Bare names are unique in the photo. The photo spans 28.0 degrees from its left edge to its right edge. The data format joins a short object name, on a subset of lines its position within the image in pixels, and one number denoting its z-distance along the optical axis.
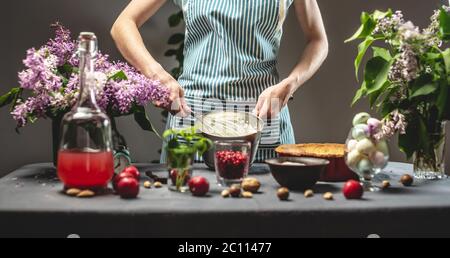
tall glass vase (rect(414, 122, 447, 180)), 1.96
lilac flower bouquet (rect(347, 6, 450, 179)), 1.88
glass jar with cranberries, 1.76
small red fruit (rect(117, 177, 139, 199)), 1.67
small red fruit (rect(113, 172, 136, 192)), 1.71
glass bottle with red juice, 1.69
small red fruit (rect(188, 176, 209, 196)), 1.69
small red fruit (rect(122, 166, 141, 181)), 1.80
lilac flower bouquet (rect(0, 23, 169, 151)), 1.86
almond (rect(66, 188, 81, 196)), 1.69
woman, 2.33
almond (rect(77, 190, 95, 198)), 1.67
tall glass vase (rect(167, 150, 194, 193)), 1.73
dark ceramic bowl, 1.76
